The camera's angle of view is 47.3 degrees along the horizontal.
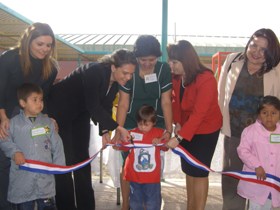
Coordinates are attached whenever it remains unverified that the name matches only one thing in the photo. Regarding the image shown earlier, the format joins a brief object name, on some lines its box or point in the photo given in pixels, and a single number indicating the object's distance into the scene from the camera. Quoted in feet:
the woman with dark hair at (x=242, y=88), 8.98
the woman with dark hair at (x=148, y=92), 9.55
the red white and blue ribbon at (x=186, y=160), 8.30
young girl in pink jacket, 8.87
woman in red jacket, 8.93
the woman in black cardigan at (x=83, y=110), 8.88
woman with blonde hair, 8.32
